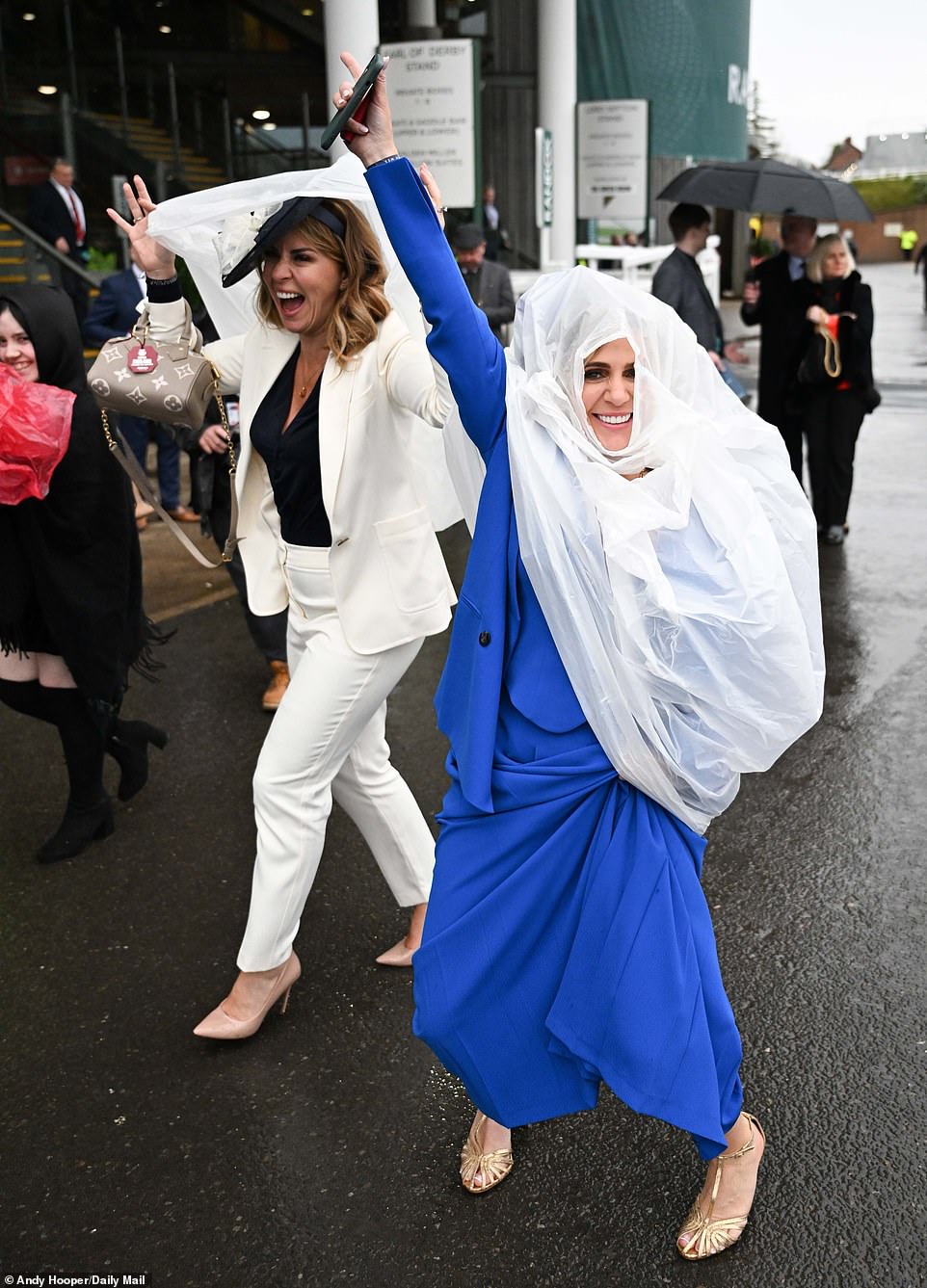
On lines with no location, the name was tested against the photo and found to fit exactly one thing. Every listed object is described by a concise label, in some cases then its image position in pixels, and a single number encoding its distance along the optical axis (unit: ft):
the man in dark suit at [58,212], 41.04
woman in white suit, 9.96
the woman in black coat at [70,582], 12.71
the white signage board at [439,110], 37.91
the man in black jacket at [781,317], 27.40
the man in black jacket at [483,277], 30.68
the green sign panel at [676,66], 61.93
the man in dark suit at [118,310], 27.25
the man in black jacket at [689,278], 25.81
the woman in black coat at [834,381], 26.40
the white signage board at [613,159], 52.13
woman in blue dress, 7.72
